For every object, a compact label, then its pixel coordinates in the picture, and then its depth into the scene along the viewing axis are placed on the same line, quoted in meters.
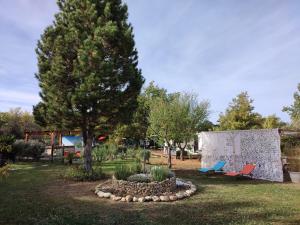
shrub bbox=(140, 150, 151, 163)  20.64
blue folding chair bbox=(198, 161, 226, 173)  14.62
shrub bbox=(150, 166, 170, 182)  10.00
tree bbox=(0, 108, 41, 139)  23.88
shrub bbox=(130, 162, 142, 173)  11.49
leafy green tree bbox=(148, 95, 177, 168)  18.96
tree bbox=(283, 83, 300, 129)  31.97
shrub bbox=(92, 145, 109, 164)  20.33
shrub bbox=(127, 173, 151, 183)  9.89
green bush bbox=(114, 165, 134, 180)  10.48
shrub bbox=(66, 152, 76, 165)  19.62
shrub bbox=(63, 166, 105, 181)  12.64
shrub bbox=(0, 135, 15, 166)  17.46
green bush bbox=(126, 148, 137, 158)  23.52
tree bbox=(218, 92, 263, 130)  22.73
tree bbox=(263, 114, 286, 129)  23.30
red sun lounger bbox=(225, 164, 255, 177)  13.16
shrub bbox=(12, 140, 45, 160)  20.17
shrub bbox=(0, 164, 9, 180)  5.30
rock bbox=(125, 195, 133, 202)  8.75
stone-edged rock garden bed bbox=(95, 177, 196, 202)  8.88
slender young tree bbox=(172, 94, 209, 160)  19.30
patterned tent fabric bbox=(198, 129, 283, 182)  13.11
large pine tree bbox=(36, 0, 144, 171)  12.14
